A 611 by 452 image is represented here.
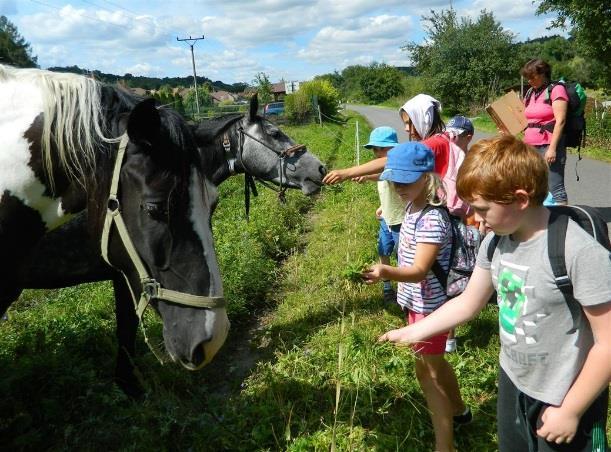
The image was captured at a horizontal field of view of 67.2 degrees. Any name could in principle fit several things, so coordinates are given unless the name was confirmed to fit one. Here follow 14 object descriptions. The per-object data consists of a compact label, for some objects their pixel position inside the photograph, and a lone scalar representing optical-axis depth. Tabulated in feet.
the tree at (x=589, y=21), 40.16
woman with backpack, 15.16
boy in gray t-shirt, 4.42
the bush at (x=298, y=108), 112.57
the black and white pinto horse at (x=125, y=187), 5.83
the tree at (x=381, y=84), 257.75
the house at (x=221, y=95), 308.38
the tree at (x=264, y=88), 136.98
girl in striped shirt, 7.36
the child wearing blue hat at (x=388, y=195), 12.85
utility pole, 129.80
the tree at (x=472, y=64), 112.68
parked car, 117.68
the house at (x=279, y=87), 307.99
